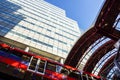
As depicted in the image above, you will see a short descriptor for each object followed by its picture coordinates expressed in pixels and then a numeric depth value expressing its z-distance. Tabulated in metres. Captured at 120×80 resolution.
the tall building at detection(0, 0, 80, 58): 23.15
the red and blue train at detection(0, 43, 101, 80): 6.88
